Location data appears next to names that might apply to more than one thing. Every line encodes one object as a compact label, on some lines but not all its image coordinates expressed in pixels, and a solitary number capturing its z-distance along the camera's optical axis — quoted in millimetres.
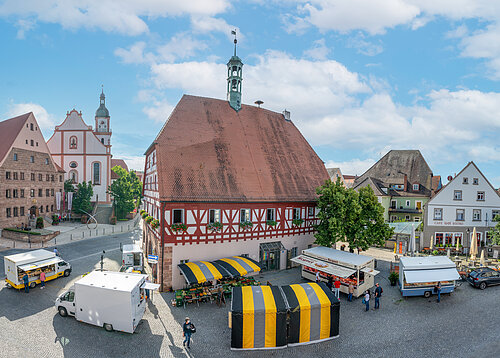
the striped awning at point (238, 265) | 19406
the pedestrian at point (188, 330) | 13453
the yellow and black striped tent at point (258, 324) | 13430
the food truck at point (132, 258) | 24516
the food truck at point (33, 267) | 19234
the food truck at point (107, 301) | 14609
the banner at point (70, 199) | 50531
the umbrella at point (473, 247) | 27505
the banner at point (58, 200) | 47688
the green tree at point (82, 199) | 50688
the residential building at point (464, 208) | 33094
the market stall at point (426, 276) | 19359
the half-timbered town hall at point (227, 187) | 20797
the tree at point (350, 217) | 24297
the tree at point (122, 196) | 52188
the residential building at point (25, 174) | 38000
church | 55875
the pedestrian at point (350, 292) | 19422
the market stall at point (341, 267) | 19750
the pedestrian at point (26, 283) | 19047
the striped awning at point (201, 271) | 18062
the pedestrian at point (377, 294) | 17938
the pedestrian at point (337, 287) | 19016
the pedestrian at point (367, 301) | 17641
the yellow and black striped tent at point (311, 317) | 14023
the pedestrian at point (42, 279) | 20125
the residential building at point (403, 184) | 44875
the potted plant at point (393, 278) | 22344
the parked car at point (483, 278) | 21828
